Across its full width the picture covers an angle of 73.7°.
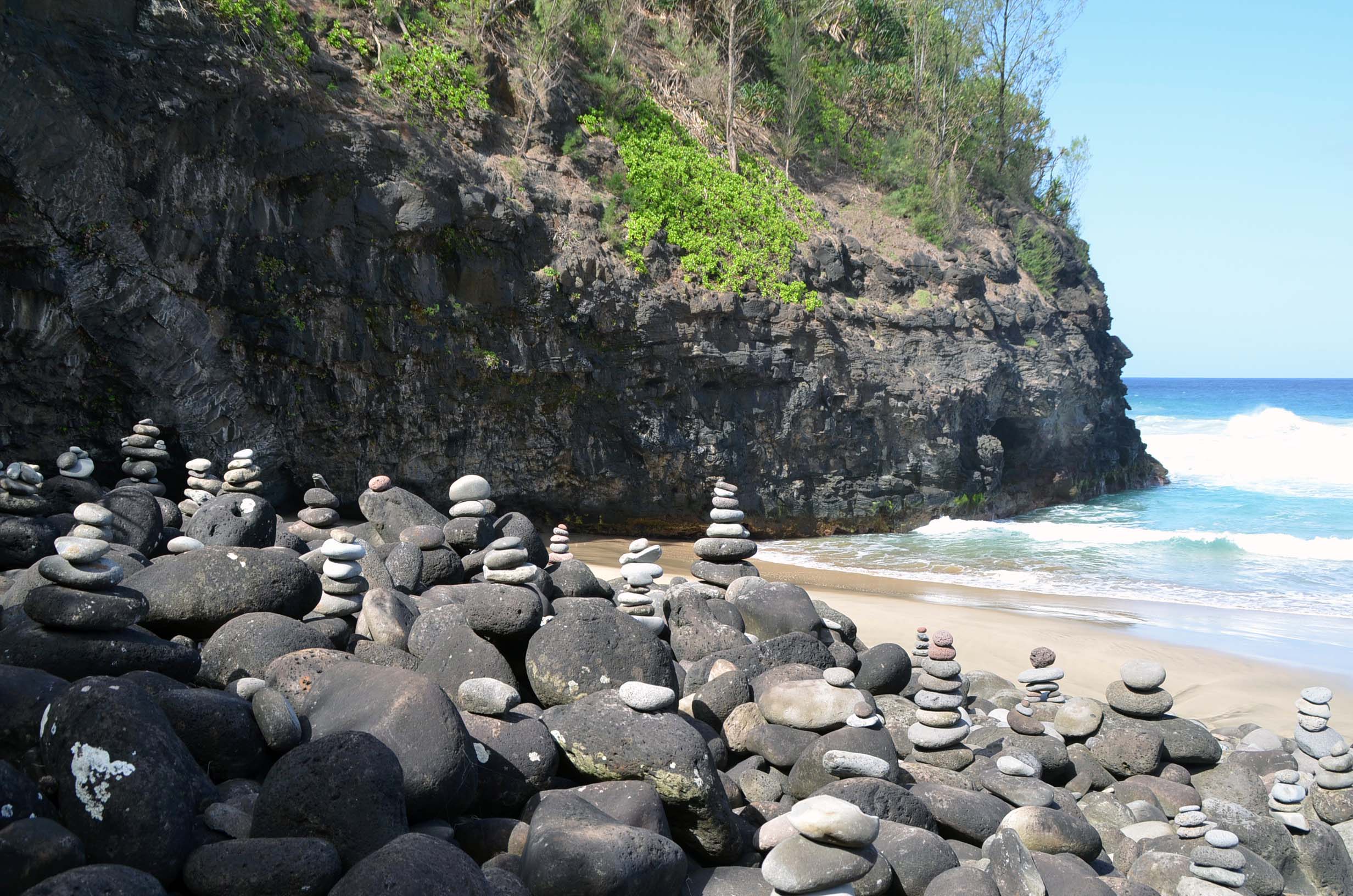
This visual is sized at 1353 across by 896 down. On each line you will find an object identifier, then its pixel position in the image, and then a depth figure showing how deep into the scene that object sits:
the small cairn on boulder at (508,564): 5.71
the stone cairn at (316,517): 7.20
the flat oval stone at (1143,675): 5.92
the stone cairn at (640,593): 6.45
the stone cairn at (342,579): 5.27
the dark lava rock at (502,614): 4.91
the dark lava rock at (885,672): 6.51
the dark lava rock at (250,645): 4.24
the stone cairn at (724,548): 7.74
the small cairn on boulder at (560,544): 8.15
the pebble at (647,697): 4.11
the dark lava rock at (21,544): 5.42
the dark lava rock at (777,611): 6.62
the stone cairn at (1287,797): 5.08
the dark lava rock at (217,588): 4.62
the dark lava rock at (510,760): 3.75
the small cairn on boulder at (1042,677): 6.50
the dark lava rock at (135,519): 6.12
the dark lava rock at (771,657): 5.70
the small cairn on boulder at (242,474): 7.57
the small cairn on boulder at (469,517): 6.65
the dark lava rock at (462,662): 4.63
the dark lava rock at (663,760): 3.74
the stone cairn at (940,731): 5.25
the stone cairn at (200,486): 7.73
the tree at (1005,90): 21.94
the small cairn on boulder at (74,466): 7.49
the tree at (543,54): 14.54
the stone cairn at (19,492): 5.81
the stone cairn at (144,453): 8.89
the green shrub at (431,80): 12.84
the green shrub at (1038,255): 21.61
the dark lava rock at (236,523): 6.09
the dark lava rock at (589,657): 4.68
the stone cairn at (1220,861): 3.99
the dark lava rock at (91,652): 3.76
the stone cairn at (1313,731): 5.61
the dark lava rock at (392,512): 7.41
